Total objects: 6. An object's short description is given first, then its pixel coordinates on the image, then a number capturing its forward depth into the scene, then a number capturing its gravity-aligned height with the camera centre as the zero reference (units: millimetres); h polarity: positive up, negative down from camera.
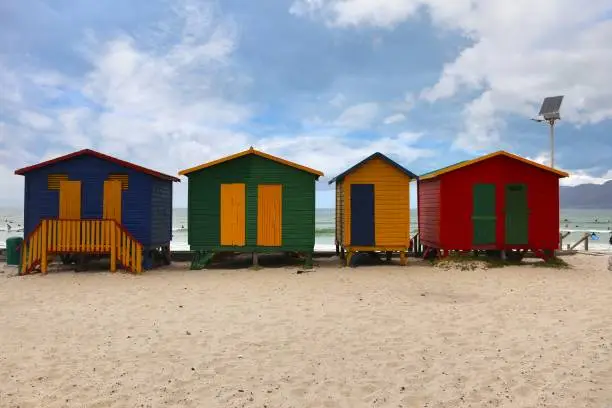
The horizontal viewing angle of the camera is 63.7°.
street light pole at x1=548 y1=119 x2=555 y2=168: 23553 +3640
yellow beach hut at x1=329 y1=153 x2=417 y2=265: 16969 +463
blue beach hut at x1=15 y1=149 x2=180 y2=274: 16812 +912
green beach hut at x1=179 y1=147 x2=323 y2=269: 16750 +325
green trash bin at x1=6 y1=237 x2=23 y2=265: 17594 -1123
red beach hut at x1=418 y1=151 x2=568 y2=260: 17297 +433
